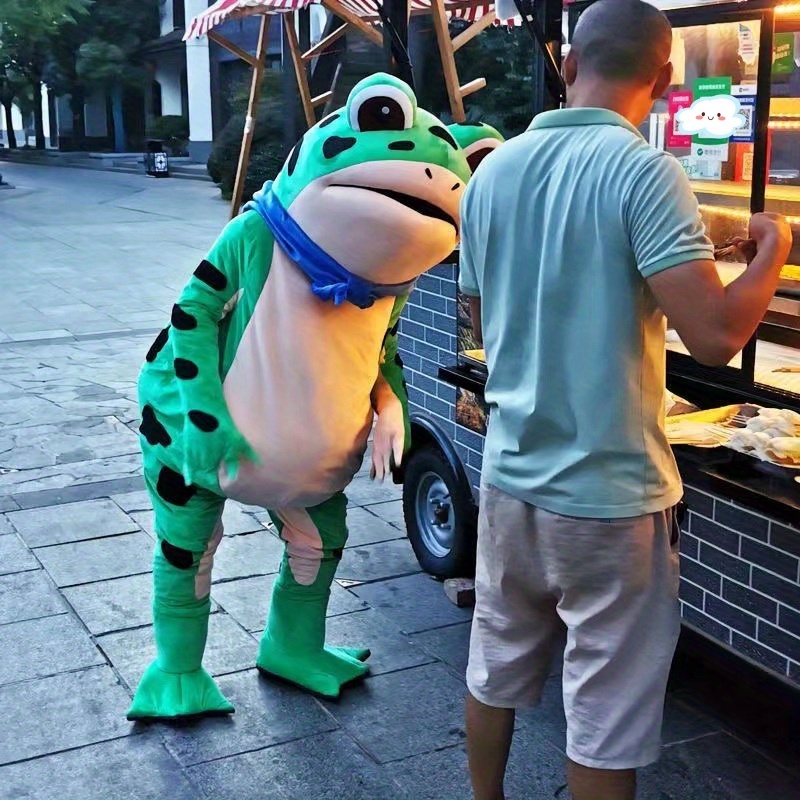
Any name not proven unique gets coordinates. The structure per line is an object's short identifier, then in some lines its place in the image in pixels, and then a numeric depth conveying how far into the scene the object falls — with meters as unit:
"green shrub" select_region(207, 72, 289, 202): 19.39
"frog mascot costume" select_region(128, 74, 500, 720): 3.19
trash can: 31.78
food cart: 3.27
